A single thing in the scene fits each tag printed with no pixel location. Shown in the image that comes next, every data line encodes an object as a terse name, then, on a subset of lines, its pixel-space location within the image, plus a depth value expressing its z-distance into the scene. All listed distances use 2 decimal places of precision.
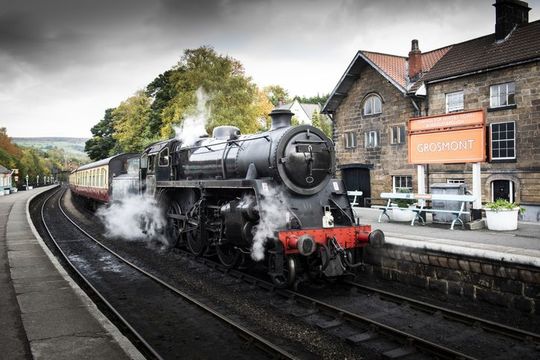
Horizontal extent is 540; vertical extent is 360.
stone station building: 15.06
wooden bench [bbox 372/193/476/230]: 10.88
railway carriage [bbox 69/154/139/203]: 15.39
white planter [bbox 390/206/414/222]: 12.52
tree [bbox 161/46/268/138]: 26.31
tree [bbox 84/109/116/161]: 58.12
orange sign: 11.53
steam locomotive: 7.25
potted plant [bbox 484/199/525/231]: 10.43
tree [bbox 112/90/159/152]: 38.97
